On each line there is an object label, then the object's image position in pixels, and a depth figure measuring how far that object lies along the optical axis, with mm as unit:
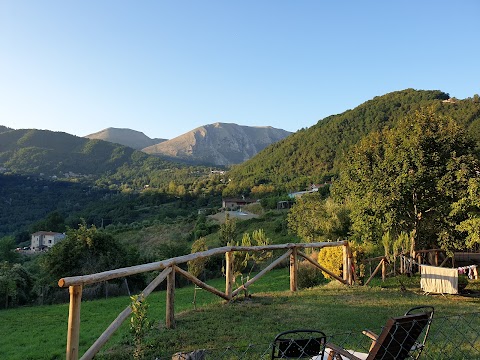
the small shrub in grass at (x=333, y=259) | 11234
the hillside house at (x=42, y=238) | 59562
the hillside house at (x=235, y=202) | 68856
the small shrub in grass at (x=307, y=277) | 12750
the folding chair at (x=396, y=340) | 3385
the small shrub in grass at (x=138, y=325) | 4938
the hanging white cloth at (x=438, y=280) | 8656
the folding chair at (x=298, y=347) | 3377
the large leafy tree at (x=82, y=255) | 19438
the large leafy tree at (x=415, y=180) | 10633
